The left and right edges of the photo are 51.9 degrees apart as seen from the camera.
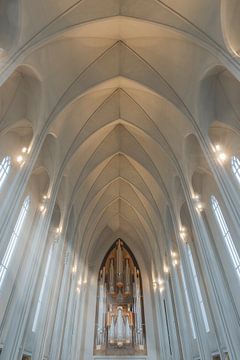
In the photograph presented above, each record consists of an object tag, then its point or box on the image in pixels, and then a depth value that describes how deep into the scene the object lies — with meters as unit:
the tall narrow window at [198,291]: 12.55
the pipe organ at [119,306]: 19.16
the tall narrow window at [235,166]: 10.10
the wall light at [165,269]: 18.91
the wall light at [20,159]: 10.60
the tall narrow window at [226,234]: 10.72
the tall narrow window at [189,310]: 14.04
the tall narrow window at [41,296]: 12.50
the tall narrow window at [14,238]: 10.53
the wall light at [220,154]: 10.14
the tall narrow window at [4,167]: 10.55
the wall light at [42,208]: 12.62
